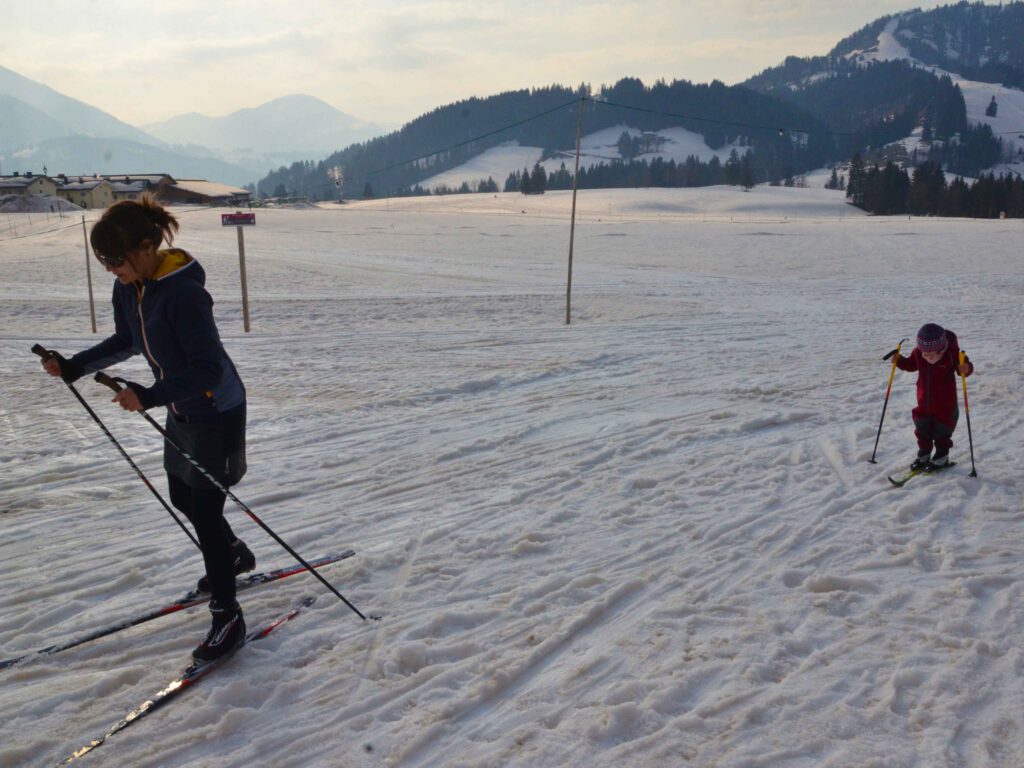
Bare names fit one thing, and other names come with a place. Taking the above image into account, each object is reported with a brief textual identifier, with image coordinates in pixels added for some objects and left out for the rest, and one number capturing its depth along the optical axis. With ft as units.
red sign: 46.75
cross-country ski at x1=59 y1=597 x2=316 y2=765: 9.96
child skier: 19.94
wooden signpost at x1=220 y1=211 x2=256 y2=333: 46.81
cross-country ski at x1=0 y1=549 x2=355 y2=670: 11.95
